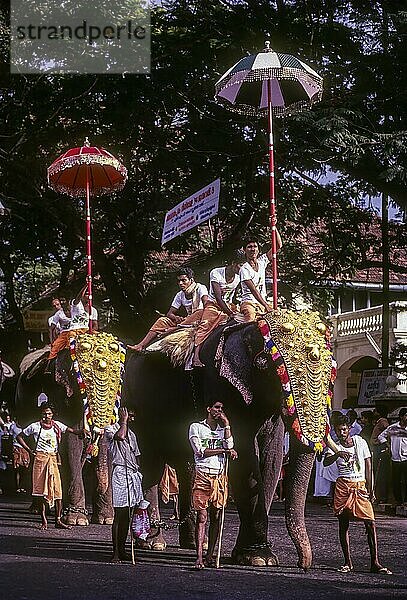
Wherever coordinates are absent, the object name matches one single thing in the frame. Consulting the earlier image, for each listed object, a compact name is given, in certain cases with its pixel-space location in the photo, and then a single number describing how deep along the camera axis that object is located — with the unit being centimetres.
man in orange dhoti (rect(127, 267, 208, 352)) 1197
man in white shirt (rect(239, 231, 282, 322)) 1062
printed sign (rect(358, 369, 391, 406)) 2048
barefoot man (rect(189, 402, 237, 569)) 980
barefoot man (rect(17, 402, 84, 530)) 1363
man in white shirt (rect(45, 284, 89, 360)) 1372
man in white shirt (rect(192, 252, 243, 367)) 1088
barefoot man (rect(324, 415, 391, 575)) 977
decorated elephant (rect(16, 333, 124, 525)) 1172
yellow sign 2480
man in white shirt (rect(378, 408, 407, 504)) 1650
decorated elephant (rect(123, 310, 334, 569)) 942
